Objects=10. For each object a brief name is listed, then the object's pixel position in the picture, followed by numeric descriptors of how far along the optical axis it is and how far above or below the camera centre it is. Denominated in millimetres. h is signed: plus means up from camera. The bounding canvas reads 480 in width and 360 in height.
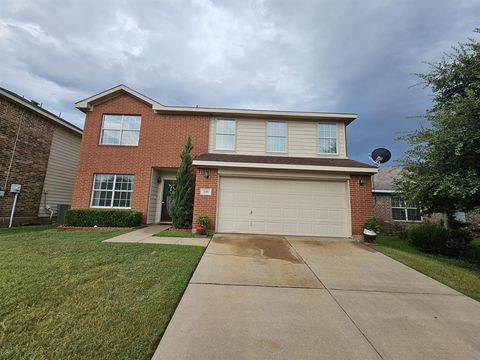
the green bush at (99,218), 9742 -795
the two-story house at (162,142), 10969 +3360
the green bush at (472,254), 7858 -1464
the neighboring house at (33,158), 10289 +2170
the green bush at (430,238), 8469 -965
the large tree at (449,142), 5969 +2150
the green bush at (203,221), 8234 -618
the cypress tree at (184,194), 9664 +456
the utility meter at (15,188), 10348 +431
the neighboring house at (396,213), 14883 +1
